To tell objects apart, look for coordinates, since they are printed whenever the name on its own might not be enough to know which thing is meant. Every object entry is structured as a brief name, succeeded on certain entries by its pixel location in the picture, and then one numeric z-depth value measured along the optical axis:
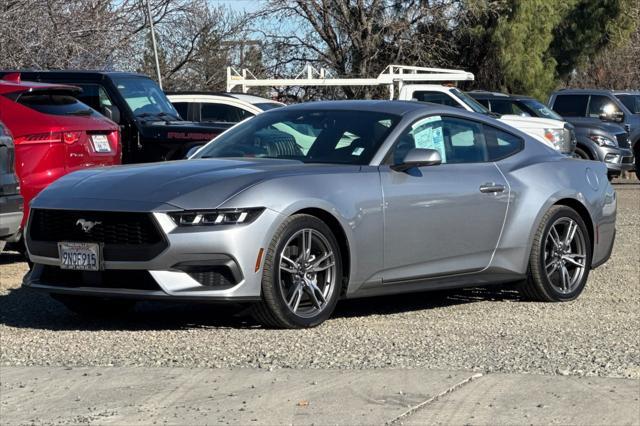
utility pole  31.65
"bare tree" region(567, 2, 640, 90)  55.25
